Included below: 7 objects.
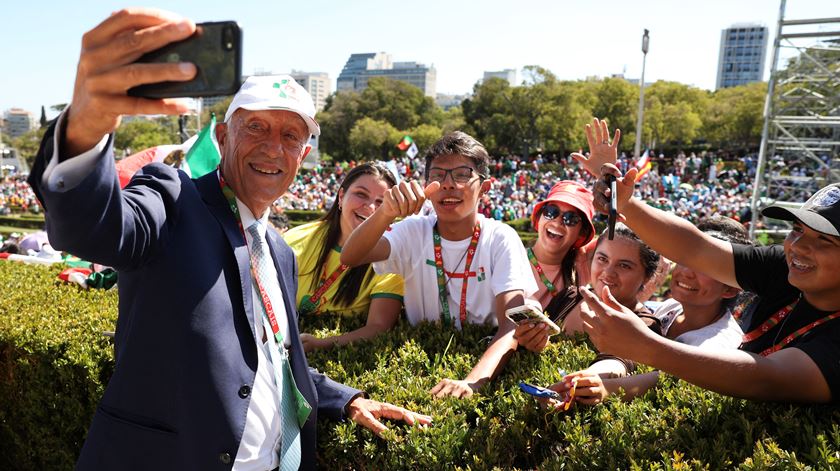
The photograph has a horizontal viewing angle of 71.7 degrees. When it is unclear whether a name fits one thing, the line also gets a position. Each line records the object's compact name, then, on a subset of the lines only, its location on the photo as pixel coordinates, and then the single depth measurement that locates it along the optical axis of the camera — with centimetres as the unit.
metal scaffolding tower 1518
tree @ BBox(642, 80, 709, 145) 5438
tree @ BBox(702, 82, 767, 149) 5412
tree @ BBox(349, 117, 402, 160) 6188
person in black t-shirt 201
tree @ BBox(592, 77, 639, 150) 5612
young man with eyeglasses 325
